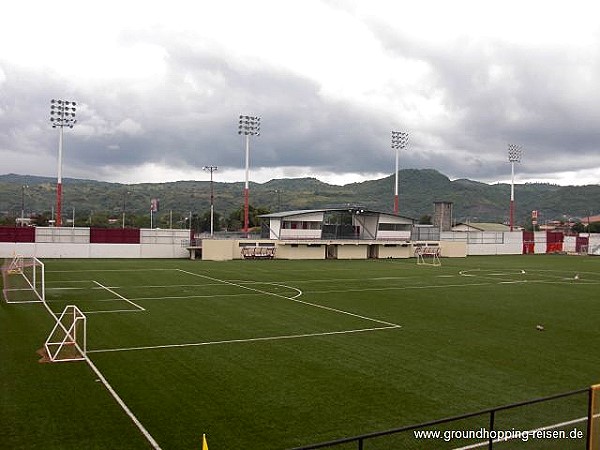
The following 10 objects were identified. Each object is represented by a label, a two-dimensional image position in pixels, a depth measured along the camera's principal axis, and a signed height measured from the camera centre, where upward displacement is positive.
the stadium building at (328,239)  73.31 -1.38
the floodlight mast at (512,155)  111.31 +15.34
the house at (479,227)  141.68 +1.54
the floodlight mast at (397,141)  101.31 +15.99
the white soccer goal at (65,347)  17.95 -4.26
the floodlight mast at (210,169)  88.19 +8.87
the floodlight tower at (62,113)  75.38 +14.59
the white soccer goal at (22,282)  31.91 -3.82
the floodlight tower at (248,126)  87.56 +15.76
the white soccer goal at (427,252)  82.87 -3.13
